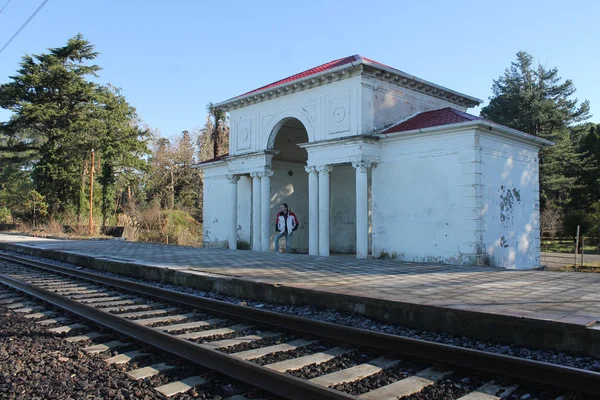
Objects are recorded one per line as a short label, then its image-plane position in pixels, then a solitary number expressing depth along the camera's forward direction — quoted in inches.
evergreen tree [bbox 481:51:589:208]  1592.0
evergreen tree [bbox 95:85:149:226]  1678.2
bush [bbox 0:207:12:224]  1994.3
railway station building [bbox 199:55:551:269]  569.3
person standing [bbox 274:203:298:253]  736.3
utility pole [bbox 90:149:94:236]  1429.5
